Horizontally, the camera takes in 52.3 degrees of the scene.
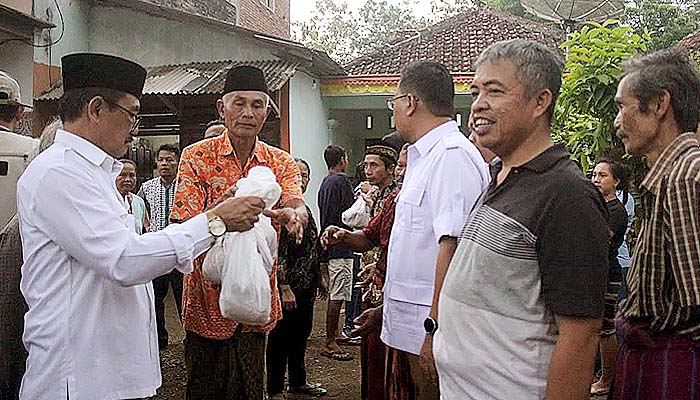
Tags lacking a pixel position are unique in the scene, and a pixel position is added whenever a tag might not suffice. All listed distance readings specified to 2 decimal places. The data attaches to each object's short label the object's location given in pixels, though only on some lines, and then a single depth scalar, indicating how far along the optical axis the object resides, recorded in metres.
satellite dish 10.65
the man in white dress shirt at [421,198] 3.04
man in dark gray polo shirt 1.96
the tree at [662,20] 20.66
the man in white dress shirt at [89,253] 2.34
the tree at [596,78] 5.34
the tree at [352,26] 48.22
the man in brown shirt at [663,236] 2.26
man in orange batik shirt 3.53
